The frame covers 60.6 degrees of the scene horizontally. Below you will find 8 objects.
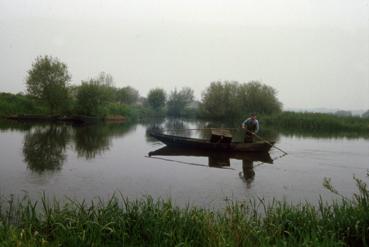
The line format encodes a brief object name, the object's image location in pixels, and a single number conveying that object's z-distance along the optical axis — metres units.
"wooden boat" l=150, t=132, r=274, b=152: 16.64
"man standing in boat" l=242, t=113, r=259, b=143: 17.33
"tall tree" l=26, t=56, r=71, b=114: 41.69
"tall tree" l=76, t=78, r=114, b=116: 44.19
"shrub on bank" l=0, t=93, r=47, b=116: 43.59
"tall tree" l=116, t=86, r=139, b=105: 80.47
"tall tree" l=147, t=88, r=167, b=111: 81.38
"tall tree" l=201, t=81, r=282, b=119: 53.66
